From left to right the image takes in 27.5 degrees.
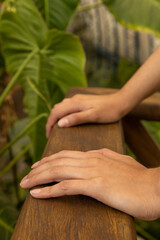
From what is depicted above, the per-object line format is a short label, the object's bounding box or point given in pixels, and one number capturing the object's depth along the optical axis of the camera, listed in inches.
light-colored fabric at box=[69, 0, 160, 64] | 79.7
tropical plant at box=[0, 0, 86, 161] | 39.2
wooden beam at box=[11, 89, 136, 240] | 14.0
